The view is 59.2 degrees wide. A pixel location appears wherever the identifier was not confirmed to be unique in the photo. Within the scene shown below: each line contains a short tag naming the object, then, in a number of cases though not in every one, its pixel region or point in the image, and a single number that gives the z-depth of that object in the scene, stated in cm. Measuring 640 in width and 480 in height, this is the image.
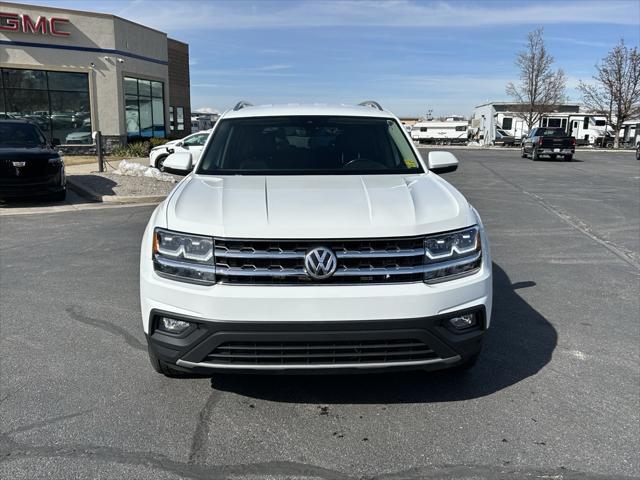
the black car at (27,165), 1087
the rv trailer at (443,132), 6544
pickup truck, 2994
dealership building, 2211
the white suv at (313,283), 297
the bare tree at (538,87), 5509
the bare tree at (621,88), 5225
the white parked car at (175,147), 1856
